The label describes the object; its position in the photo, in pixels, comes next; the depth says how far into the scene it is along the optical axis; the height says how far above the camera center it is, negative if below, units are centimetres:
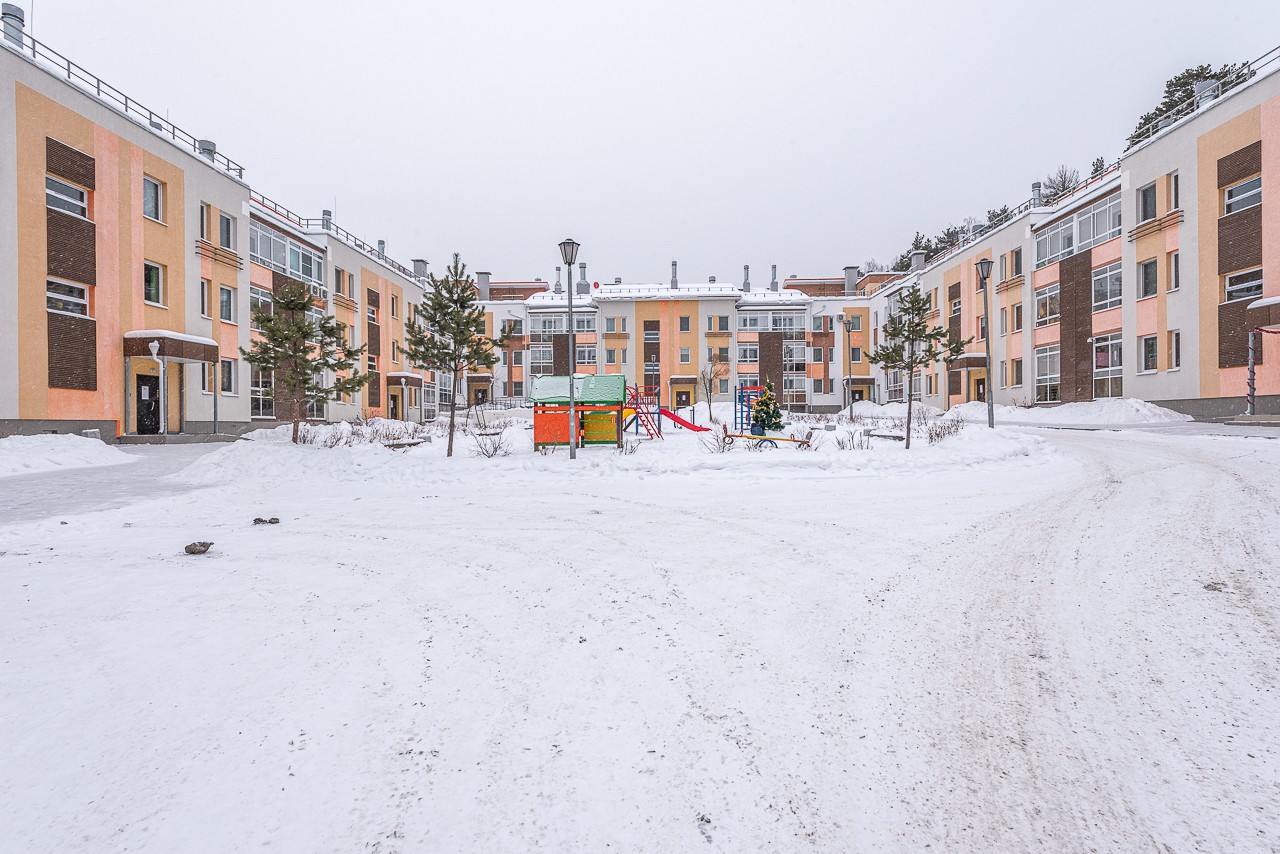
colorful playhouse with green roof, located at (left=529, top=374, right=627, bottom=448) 1680 +14
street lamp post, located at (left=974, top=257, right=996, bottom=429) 1729 +401
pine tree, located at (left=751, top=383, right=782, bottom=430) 2083 +26
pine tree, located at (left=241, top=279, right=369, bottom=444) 1555 +196
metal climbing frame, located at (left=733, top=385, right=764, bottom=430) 2357 +70
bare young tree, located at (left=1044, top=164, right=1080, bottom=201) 5592 +2262
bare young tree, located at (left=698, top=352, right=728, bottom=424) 5425 +450
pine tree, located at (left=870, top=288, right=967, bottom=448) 1736 +240
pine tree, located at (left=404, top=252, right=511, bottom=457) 1589 +239
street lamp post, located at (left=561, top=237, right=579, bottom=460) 1490 +404
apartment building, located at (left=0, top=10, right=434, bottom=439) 1819 +573
